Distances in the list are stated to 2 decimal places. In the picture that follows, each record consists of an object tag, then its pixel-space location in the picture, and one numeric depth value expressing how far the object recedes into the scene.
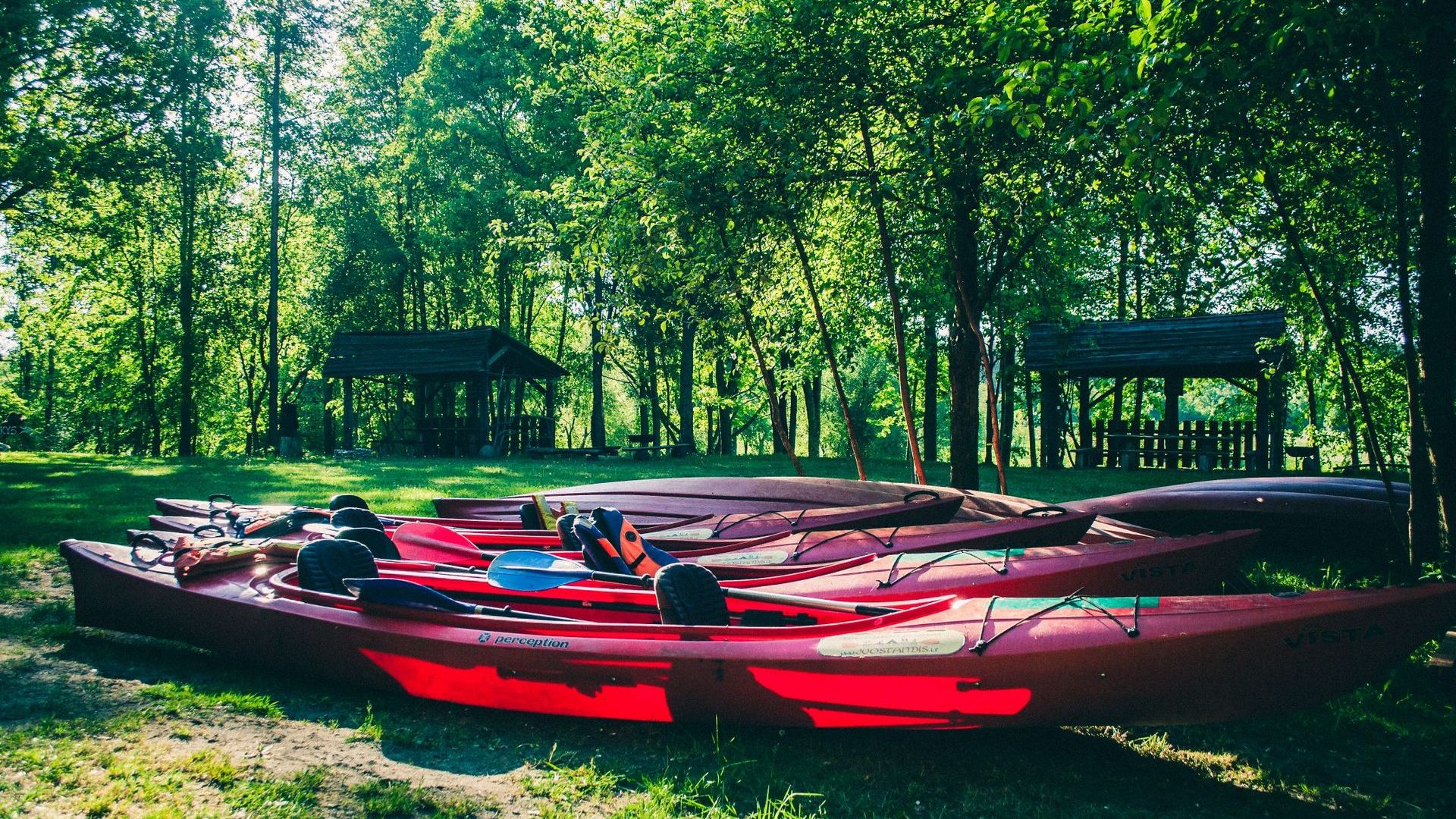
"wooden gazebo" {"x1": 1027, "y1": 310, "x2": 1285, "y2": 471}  19.64
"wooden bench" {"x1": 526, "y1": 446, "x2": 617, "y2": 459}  25.59
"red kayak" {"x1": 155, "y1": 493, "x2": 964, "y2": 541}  8.02
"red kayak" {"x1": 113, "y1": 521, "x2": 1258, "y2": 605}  5.71
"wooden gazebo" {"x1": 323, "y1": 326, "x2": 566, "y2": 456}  26.94
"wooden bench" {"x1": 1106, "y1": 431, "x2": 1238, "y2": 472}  19.55
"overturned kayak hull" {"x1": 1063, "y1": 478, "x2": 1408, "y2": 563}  8.18
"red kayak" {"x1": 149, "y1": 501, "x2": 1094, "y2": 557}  6.91
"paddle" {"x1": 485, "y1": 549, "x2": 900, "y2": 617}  5.80
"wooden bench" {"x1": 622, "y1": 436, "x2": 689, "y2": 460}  25.58
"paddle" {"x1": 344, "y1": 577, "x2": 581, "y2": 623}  5.25
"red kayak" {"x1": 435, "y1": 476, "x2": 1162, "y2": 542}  9.30
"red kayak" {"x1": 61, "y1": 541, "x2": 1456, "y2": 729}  3.72
